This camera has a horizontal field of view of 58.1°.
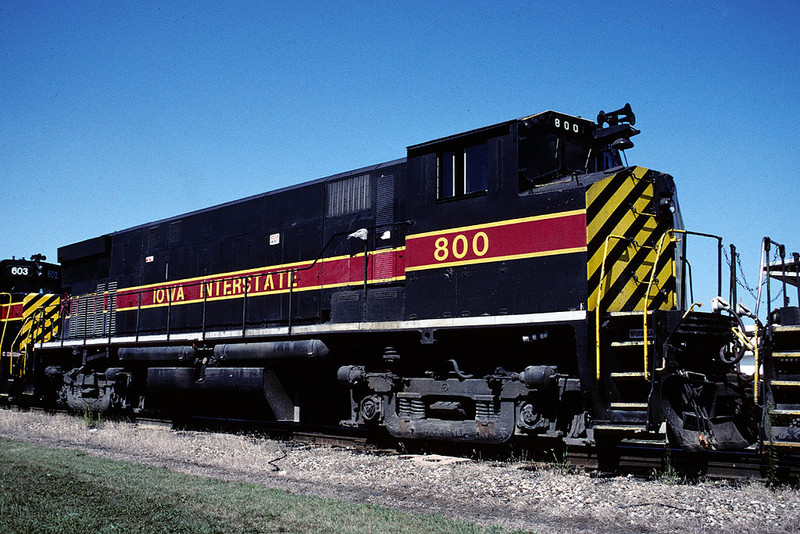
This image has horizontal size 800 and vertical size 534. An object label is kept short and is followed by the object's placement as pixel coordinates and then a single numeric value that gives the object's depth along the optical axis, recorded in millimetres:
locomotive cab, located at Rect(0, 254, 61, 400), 15844
